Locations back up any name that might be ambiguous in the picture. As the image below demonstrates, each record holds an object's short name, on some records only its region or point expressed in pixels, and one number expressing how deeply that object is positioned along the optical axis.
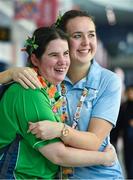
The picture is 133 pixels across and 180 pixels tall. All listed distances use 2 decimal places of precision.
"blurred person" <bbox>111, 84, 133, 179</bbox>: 7.64
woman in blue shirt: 2.72
